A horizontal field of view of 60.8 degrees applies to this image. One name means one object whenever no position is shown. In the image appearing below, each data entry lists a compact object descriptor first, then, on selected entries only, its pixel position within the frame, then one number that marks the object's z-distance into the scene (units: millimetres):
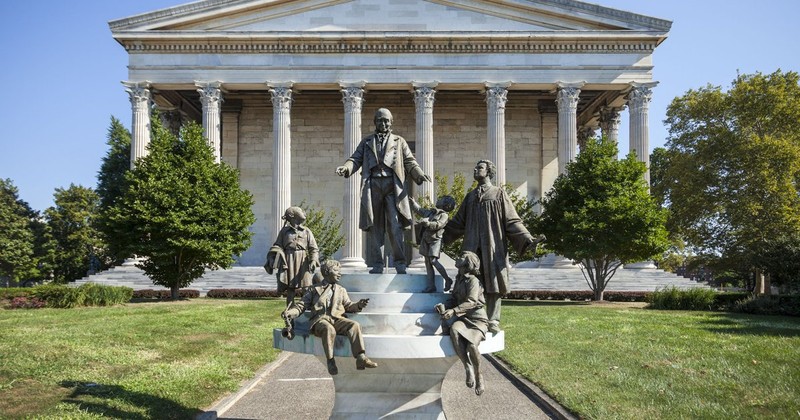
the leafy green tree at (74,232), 58812
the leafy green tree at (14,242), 57344
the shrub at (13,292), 30000
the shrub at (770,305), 26361
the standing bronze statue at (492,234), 9117
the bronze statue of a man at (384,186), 10141
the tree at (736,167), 44562
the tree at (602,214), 32125
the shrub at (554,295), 36844
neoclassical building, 43031
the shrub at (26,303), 27891
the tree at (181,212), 31438
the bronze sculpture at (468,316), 7879
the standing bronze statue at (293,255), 10969
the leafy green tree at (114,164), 60966
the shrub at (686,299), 29391
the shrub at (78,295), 27656
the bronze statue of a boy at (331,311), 7848
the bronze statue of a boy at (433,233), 9281
